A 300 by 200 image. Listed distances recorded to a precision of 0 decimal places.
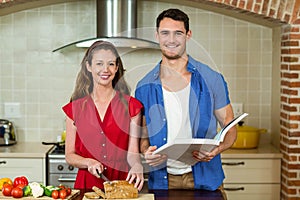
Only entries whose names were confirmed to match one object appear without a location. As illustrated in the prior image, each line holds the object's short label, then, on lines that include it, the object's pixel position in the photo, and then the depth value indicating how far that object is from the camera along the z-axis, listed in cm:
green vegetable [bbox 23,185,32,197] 300
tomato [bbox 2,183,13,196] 301
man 319
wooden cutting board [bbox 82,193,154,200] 301
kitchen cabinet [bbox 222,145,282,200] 487
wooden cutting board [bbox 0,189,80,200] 297
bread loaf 296
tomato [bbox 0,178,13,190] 312
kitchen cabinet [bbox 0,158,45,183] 475
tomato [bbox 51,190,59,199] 297
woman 321
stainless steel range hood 496
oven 472
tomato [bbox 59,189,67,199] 297
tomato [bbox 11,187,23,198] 296
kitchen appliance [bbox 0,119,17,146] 509
